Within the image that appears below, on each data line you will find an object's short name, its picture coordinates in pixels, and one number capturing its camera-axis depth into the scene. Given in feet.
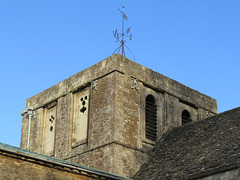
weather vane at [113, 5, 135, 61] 105.01
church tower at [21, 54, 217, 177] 90.12
